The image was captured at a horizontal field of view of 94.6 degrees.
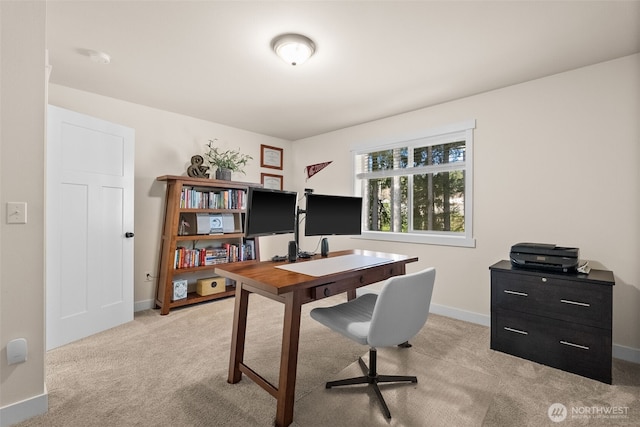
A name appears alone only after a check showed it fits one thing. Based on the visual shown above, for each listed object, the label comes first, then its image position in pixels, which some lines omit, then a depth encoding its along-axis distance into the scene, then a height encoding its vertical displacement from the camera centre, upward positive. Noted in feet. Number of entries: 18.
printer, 7.25 -1.07
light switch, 5.14 -0.04
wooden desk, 5.15 -1.54
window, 10.50 +1.08
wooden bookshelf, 10.84 -0.92
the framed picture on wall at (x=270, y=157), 15.19 +2.95
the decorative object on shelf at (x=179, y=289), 11.07 -2.94
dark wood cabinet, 6.59 -2.49
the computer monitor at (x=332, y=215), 7.80 -0.05
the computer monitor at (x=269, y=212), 6.55 +0.01
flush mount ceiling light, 6.73 +3.89
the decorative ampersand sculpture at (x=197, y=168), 11.77 +1.76
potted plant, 12.41 +2.33
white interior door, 8.11 -0.44
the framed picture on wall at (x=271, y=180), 15.24 +1.69
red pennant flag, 14.74 +2.30
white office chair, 5.04 -2.07
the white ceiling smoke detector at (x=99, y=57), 7.41 +3.95
